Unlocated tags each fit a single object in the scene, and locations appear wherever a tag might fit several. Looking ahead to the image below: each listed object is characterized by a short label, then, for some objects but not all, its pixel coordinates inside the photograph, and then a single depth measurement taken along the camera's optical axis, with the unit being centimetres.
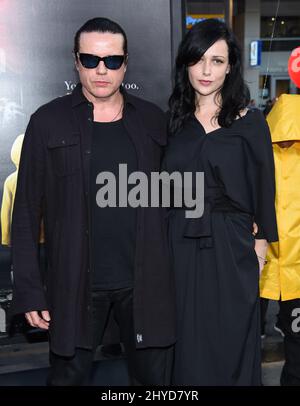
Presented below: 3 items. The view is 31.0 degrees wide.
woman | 233
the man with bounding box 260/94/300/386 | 292
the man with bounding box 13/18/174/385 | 216
